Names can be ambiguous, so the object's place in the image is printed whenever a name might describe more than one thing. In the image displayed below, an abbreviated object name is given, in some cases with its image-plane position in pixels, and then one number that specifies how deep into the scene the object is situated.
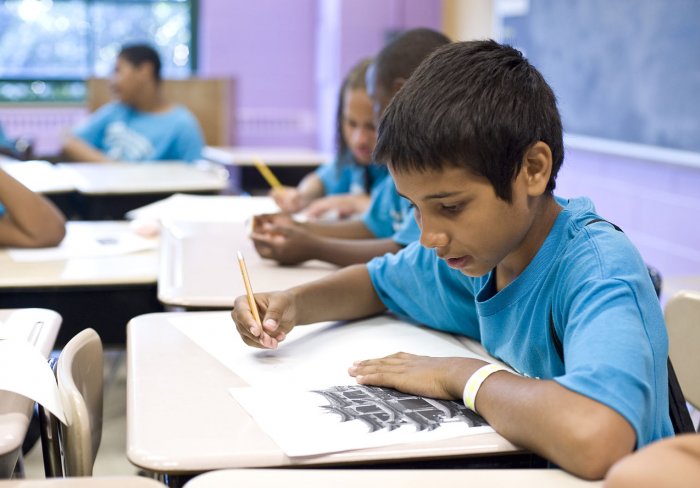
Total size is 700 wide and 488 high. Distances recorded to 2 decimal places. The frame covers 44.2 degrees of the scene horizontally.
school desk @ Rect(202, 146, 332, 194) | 4.37
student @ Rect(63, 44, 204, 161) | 4.15
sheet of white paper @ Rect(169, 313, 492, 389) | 1.13
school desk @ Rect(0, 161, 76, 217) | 2.97
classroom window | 5.96
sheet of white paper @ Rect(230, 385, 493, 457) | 0.90
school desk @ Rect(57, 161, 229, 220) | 3.04
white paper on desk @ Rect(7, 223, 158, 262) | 1.92
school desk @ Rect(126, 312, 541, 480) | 0.87
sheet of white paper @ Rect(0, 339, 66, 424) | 0.96
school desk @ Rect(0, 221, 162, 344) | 1.70
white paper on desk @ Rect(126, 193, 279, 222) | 2.37
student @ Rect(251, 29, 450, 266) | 1.81
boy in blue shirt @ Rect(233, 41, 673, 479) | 0.85
